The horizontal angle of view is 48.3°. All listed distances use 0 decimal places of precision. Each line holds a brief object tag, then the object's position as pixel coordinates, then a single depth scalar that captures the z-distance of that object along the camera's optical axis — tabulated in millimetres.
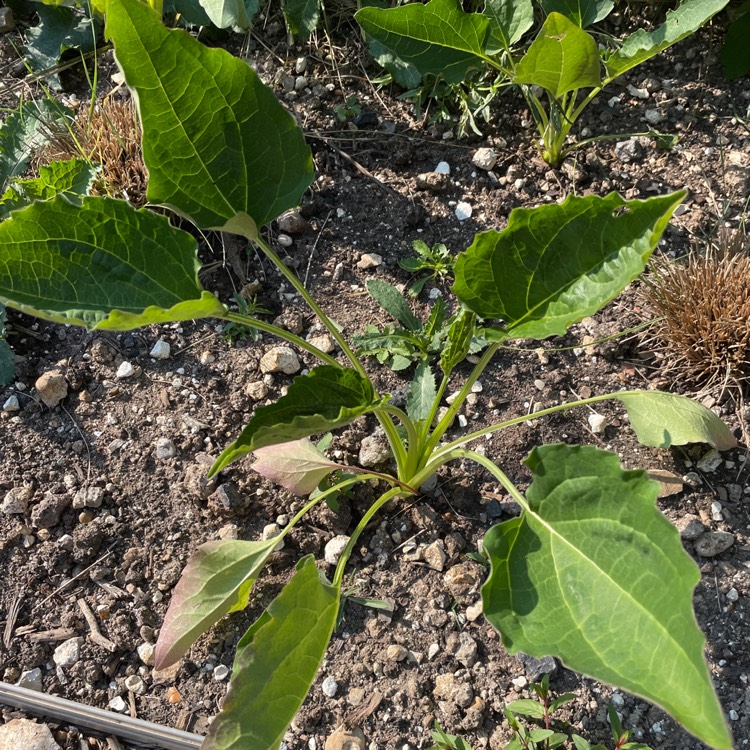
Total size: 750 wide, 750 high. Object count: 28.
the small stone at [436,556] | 424
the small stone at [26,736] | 386
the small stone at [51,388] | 484
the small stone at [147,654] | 409
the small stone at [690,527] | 420
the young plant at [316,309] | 280
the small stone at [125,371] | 494
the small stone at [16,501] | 450
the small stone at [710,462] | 441
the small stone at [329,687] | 396
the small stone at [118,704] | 402
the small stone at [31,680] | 409
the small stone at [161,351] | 499
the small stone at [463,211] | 535
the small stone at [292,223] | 533
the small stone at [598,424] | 458
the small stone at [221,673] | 404
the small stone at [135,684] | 406
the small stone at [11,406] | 486
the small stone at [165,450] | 466
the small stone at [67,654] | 412
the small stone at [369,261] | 524
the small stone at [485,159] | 546
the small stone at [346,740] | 381
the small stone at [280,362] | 486
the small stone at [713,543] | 415
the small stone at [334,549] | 427
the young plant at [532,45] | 446
